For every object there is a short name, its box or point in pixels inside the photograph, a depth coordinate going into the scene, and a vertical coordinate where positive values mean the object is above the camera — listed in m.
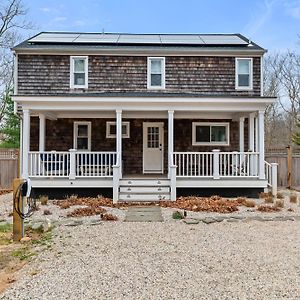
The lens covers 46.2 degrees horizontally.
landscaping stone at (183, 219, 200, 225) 8.25 -1.57
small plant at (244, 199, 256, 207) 10.42 -1.43
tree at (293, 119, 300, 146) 23.87 +1.21
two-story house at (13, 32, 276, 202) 11.86 +1.59
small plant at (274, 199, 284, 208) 10.30 -1.43
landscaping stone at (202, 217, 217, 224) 8.30 -1.55
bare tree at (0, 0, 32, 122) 22.84 +8.32
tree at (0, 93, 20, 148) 23.75 +1.81
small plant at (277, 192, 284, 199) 12.12 -1.41
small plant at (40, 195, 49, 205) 10.94 -1.44
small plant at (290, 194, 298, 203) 11.24 -1.39
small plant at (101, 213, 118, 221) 8.62 -1.55
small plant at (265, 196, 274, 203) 11.05 -1.40
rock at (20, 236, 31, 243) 6.66 -1.63
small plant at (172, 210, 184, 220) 8.73 -1.52
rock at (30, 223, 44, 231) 7.55 -1.58
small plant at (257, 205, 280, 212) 9.77 -1.49
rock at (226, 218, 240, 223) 8.43 -1.56
